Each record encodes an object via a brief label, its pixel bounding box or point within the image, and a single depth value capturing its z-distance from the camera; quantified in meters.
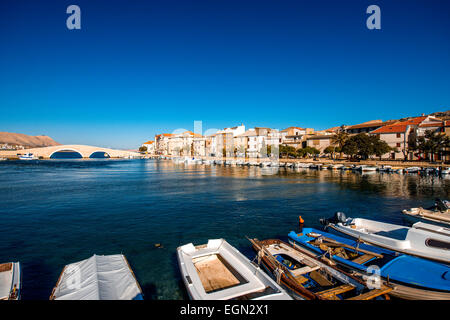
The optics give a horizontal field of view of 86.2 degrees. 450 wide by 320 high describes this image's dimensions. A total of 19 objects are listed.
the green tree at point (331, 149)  93.31
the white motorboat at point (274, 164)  85.31
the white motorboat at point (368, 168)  64.01
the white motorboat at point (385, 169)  62.25
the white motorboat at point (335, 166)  72.12
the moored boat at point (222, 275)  8.75
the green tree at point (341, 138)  86.69
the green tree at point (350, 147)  78.69
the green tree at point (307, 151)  98.89
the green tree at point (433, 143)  63.94
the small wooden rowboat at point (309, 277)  9.30
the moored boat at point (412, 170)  59.06
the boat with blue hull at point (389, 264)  9.71
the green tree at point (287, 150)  104.05
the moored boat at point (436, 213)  20.50
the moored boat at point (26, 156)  156.12
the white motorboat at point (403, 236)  12.91
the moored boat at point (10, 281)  9.58
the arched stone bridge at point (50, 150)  173.88
